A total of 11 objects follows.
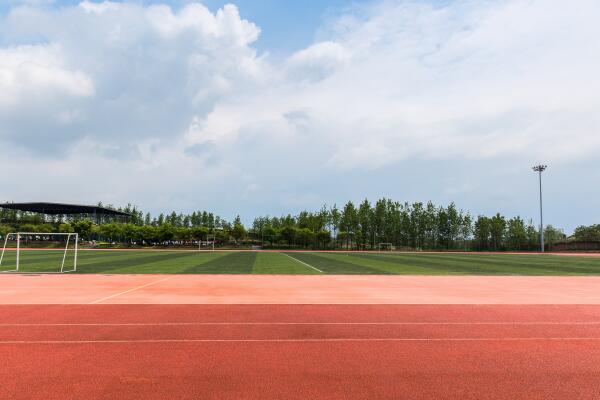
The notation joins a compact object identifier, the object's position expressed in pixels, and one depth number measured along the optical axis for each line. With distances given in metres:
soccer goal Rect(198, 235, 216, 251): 91.27
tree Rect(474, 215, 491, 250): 98.00
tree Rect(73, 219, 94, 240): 86.56
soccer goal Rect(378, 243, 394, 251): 92.69
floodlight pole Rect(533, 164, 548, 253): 75.64
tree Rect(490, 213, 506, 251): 98.12
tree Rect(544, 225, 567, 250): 98.43
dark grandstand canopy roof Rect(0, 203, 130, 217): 92.31
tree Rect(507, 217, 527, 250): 96.94
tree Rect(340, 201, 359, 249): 94.88
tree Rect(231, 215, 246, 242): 92.50
